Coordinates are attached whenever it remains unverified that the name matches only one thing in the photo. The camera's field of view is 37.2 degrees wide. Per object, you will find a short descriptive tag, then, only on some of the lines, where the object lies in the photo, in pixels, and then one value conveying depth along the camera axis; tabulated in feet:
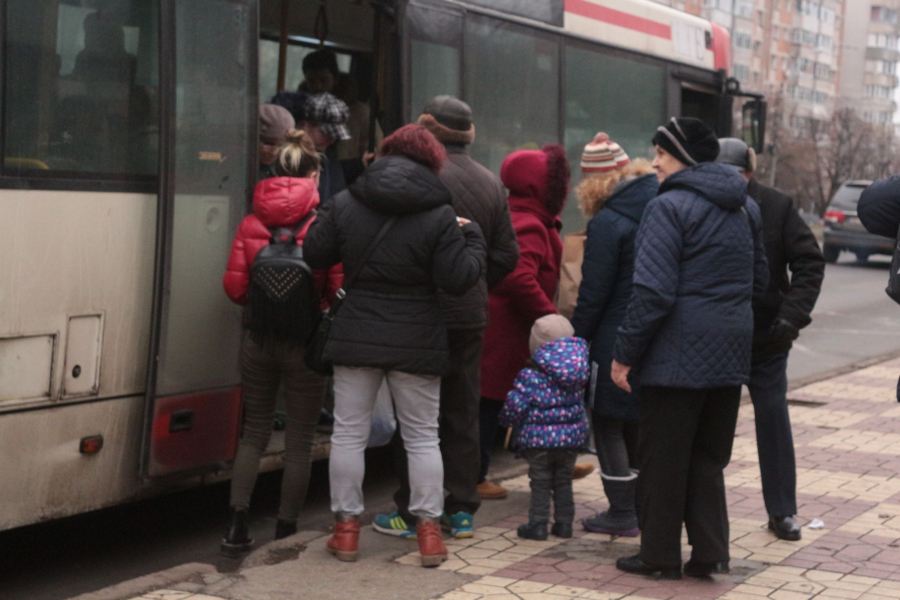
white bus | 16.10
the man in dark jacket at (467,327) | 19.19
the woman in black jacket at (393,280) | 17.22
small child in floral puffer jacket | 19.30
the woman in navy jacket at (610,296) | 19.51
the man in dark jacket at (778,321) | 19.13
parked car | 91.35
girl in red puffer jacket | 18.43
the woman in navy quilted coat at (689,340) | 16.51
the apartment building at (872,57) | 411.75
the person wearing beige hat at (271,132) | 20.89
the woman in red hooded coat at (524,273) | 21.09
